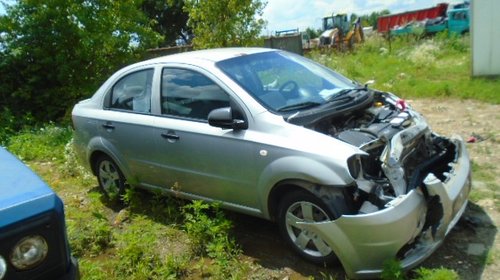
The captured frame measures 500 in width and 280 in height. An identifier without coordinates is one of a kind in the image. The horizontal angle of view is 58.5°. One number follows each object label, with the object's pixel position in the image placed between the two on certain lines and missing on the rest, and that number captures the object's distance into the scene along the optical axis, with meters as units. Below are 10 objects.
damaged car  3.19
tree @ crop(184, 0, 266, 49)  8.66
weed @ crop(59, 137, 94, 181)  6.78
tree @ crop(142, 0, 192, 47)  34.78
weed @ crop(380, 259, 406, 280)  2.98
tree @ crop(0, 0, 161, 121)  10.21
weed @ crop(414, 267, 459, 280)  2.94
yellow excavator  21.65
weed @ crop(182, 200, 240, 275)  3.86
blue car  2.05
